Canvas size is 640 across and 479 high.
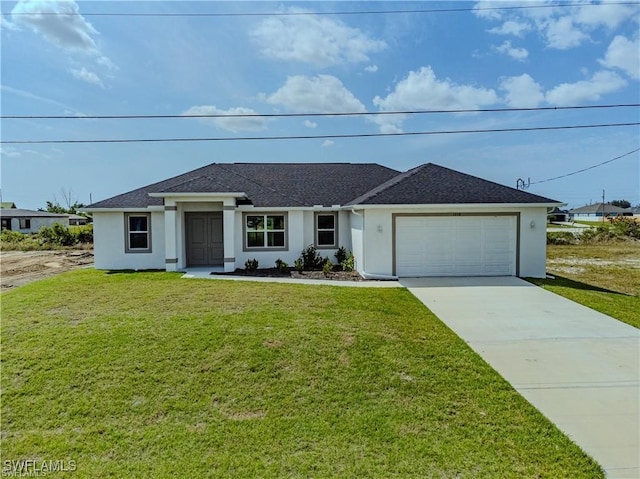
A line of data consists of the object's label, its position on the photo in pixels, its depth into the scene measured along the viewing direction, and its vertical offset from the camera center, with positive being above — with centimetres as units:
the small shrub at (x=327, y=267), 1371 -168
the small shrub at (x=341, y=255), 1554 -133
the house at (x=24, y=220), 4725 +99
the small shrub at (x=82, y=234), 2905 -59
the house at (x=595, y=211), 6794 +225
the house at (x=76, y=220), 5507 +114
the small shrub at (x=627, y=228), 3072 -48
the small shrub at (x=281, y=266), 1454 -168
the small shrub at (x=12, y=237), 3012 -83
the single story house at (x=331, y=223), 1290 +6
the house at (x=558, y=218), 6601 +95
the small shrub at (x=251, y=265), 1480 -165
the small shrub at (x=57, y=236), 2819 -72
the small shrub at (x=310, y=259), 1523 -146
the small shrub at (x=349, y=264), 1454 -161
